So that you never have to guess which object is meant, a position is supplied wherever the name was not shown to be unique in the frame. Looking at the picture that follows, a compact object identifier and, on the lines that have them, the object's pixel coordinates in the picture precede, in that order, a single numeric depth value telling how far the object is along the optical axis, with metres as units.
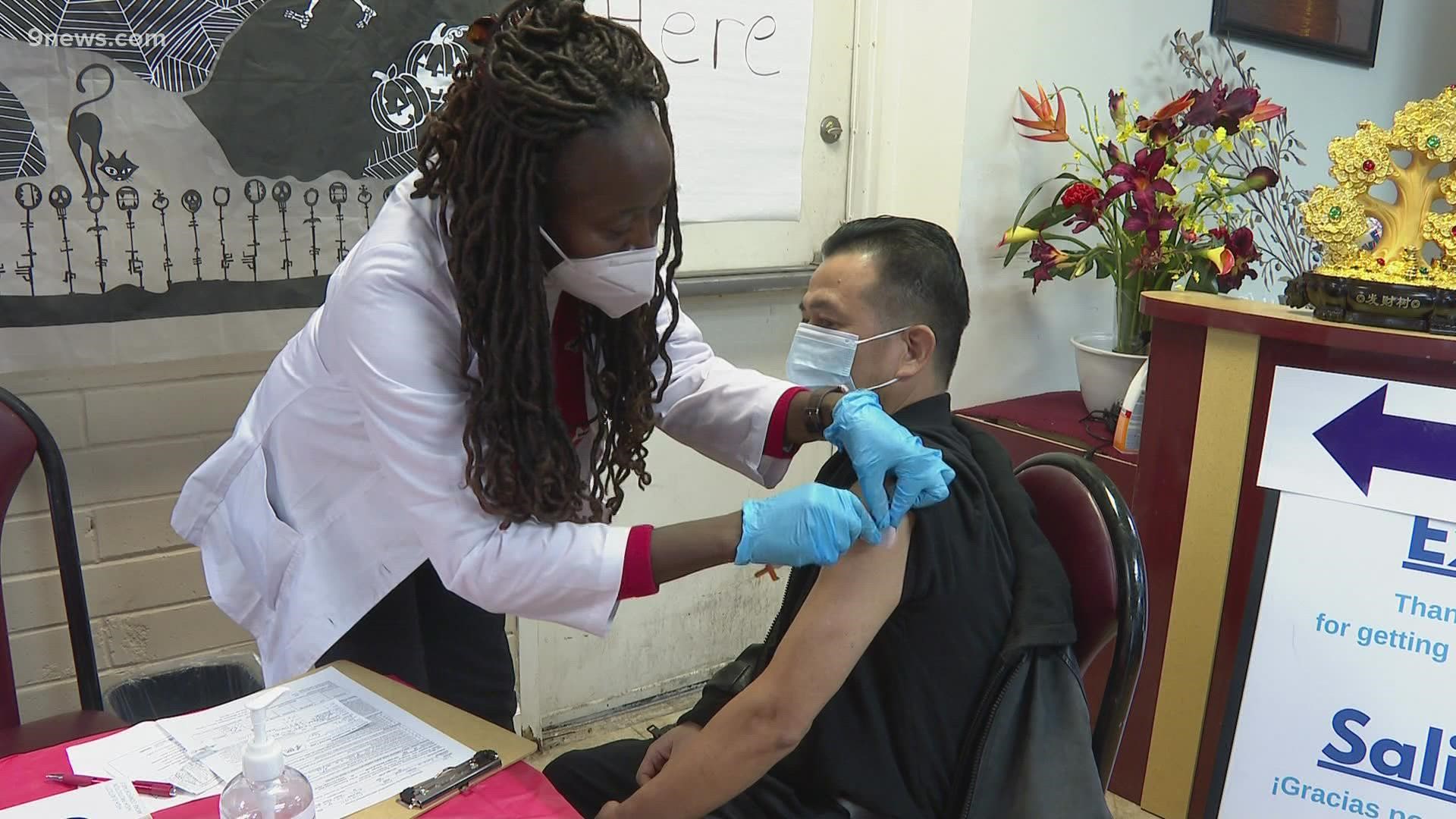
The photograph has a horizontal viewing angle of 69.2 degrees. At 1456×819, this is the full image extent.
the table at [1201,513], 1.81
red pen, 0.89
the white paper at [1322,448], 1.61
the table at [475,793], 0.89
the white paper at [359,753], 0.90
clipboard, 0.97
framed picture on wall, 3.16
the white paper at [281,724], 0.97
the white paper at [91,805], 0.86
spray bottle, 2.11
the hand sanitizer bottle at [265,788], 0.78
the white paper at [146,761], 0.91
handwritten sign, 2.22
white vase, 2.39
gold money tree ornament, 1.64
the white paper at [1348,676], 1.63
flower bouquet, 2.37
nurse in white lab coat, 1.04
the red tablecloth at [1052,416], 2.32
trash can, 1.81
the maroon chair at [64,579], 1.47
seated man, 1.09
